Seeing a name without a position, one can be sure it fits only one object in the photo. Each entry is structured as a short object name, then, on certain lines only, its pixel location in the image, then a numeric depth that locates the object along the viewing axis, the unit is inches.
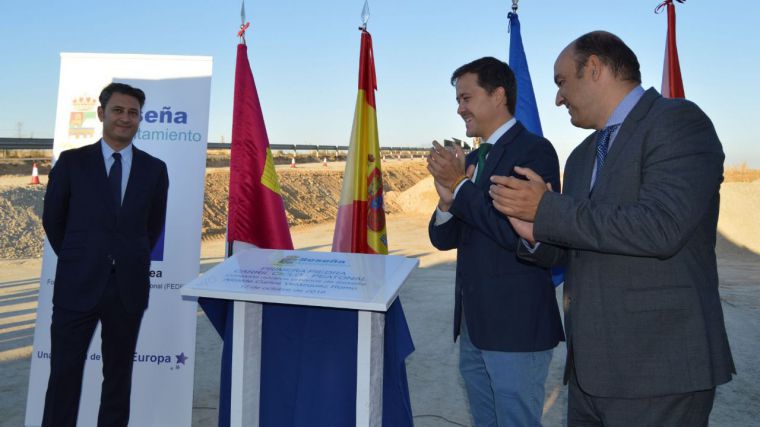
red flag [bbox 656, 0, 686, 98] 206.1
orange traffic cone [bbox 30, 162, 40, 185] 587.3
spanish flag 163.6
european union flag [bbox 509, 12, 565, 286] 194.4
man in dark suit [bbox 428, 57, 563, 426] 90.3
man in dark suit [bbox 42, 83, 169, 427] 120.3
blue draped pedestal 102.5
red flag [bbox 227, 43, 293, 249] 156.4
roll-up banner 148.4
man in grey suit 62.8
